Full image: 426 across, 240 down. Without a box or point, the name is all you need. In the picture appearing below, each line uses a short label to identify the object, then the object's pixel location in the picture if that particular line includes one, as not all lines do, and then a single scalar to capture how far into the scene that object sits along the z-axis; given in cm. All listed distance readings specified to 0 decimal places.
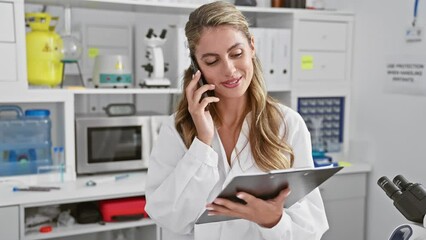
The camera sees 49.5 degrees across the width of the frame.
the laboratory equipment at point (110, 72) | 260
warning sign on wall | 254
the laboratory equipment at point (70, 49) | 257
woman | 135
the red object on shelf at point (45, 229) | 219
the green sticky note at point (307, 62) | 296
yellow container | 246
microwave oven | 252
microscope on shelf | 266
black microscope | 93
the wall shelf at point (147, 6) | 254
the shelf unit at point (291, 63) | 247
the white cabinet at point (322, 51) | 293
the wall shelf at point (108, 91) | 238
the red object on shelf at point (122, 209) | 229
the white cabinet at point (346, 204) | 282
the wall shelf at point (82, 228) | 216
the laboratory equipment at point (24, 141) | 244
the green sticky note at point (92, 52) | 280
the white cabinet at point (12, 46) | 227
